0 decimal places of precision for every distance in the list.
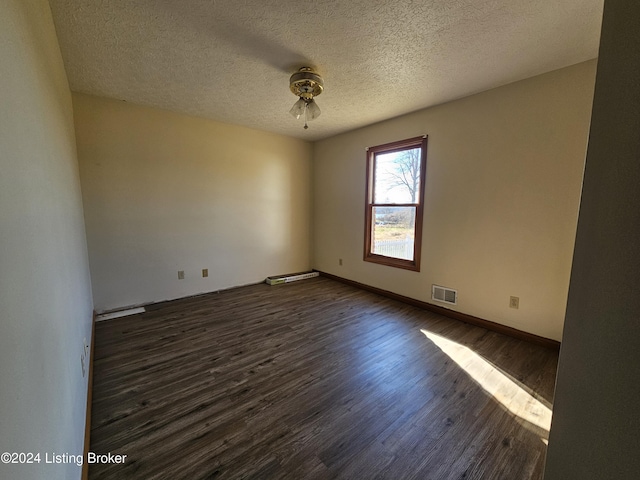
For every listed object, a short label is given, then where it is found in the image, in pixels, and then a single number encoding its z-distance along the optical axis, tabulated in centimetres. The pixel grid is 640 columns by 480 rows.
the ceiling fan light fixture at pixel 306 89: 219
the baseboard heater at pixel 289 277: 426
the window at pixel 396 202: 330
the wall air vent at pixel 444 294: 301
